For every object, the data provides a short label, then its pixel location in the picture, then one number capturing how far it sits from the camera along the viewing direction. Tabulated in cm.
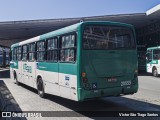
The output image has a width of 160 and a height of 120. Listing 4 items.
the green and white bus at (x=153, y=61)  2375
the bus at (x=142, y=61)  3081
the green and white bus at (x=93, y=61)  822
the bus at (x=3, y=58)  5858
